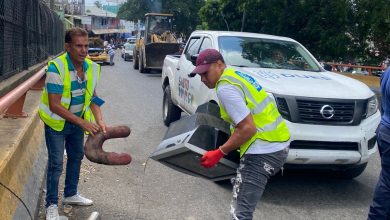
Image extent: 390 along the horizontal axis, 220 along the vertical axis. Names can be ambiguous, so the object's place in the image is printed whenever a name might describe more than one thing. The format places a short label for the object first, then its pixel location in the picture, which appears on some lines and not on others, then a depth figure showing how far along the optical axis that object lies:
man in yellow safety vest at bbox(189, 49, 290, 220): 3.32
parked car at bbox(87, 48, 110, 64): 29.10
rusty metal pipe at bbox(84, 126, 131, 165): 3.98
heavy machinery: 20.98
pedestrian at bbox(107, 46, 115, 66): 29.43
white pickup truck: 5.19
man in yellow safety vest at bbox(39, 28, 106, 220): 3.97
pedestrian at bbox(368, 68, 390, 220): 3.91
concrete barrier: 3.28
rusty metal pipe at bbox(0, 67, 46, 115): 3.19
